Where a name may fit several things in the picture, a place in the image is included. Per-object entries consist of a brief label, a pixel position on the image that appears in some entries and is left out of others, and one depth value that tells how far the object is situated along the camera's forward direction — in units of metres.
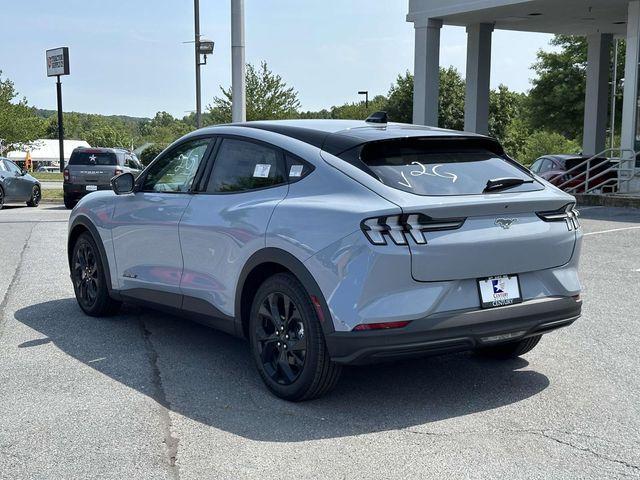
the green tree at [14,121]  55.56
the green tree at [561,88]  44.81
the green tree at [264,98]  45.34
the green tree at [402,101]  59.78
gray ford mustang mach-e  4.32
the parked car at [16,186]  21.64
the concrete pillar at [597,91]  33.38
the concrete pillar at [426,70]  28.19
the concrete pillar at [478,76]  30.00
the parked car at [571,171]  22.36
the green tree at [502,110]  67.06
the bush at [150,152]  51.88
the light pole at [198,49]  23.52
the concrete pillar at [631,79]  23.47
